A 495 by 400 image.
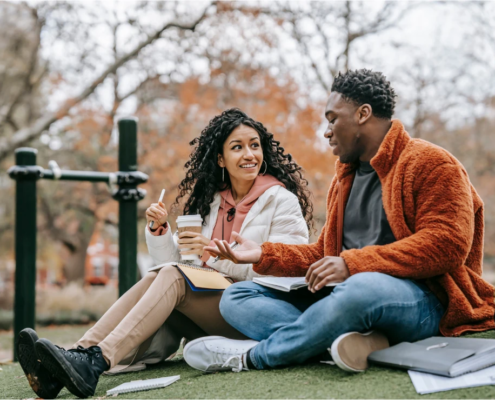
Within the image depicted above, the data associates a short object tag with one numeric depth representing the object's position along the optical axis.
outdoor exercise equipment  4.36
